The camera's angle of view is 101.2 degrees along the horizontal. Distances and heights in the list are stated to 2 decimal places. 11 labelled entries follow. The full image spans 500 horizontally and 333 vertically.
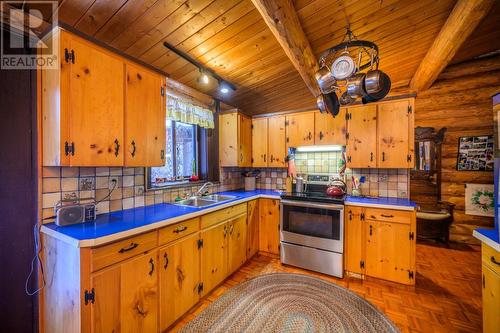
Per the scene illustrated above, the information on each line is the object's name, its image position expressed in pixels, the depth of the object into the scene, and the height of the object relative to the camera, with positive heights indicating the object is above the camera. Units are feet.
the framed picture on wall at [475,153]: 11.13 +0.67
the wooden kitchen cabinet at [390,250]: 7.48 -3.17
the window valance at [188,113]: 7.80 +2.23
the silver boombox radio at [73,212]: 4.63 -1.08
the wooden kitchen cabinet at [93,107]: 4.32 +1.39
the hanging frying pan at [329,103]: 7.46 +2.32
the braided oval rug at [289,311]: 5.65 -4.43
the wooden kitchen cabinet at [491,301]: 3.94 -2.74
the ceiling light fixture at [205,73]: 6.52 +3.57
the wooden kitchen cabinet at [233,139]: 10.42 +1.37
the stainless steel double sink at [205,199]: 8.33 -1.44
